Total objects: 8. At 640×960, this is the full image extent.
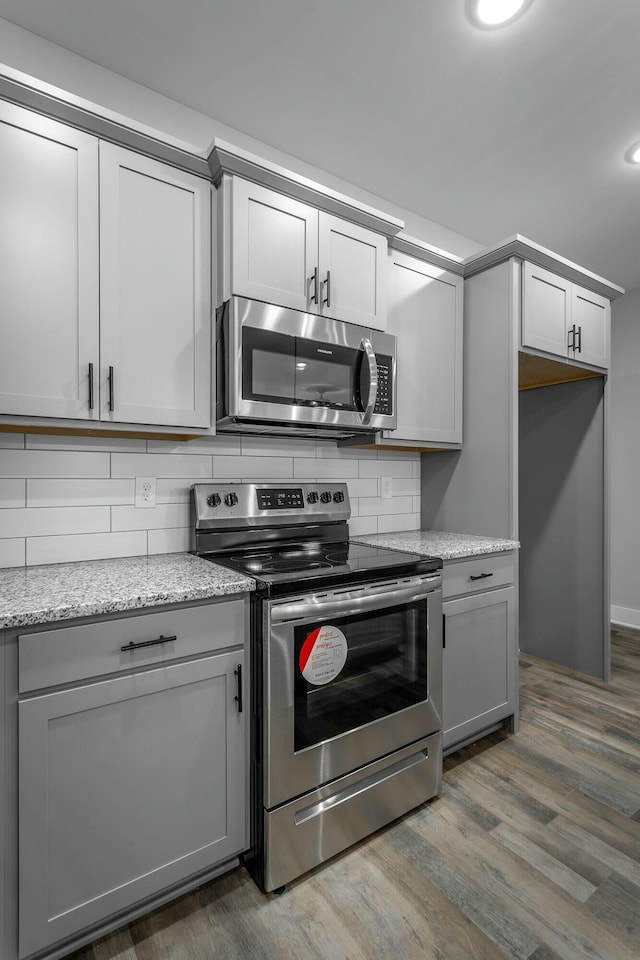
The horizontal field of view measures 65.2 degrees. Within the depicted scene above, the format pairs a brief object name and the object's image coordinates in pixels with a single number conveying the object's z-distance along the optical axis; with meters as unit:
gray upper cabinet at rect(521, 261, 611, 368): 2.56
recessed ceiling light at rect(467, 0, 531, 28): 1.65
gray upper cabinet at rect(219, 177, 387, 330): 1.85
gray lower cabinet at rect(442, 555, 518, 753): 2.15
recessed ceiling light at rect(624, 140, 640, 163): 2.40
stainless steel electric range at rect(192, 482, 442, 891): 1.52
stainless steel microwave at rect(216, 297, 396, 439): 1.83
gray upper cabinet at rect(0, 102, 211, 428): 1.53
